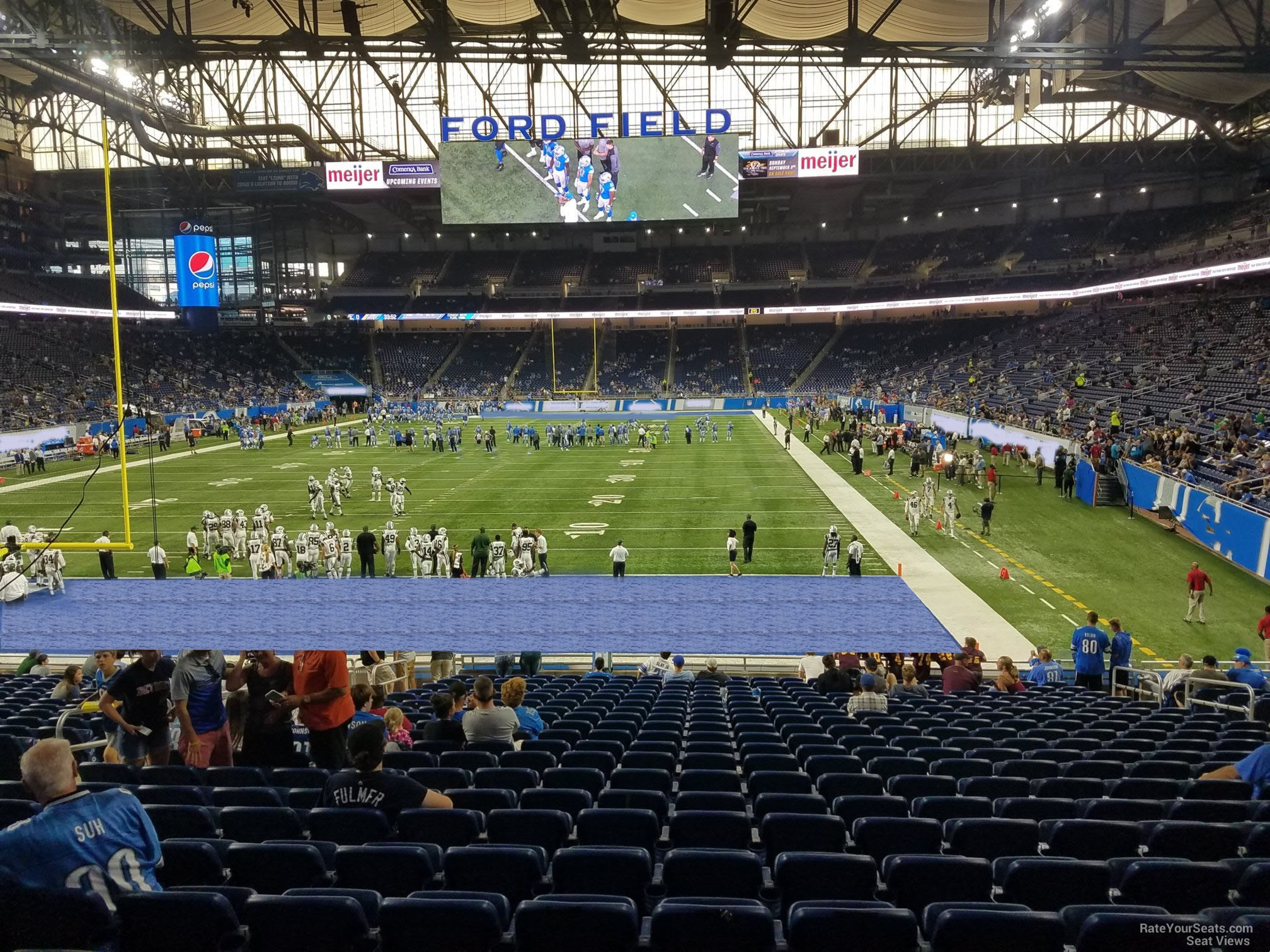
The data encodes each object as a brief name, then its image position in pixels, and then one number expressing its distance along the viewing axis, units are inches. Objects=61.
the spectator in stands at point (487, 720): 266.8
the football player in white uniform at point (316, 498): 1011.9
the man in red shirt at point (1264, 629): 522.6
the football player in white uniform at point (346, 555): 774.5
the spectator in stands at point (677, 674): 504.7
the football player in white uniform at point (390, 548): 776.3
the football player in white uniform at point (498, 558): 745.6
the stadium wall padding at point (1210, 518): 731.4
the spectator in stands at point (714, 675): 500.9
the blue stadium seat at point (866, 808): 202.8
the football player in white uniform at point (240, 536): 851.6
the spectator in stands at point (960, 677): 471.5
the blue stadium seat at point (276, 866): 151.9
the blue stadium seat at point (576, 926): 120.6
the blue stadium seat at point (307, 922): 123.6
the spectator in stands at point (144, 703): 264.7
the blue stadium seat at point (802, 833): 179.3
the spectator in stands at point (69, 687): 382.3
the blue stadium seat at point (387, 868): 150.3
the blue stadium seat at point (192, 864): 156.4
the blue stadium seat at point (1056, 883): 147.4
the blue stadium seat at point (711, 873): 150.3
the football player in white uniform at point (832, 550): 755.4
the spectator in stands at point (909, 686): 470.3
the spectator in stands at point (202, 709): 261.6
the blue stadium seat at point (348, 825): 176.9
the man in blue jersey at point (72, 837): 130.3
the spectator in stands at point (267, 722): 260.2
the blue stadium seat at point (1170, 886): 146.3
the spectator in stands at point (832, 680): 453.7
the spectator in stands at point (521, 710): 287.3
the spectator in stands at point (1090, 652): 478.3
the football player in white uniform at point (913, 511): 927.0
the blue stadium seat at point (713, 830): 183.8
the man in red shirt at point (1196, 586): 626.8
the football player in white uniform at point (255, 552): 739.4
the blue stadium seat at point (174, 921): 122.6
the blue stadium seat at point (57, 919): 121.3
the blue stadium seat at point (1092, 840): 175.8
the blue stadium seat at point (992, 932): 114.9
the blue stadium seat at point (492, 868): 151.7
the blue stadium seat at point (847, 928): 118.2
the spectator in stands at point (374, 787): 183.9
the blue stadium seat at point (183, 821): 183.9
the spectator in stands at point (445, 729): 281.1
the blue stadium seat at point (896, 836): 176.4
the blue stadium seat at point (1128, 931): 115.6
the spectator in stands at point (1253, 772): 219.3
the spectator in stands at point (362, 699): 313.6
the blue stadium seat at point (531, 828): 178.5
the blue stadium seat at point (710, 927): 119.3
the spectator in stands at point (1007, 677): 462.0
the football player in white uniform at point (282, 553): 760.3
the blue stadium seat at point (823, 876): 149.9
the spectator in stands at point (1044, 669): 494.6
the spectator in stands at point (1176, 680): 438.2
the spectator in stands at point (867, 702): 381.4
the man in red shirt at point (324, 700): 249.9
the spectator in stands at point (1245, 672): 412.8
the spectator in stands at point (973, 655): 490.9
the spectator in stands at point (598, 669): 515.8
